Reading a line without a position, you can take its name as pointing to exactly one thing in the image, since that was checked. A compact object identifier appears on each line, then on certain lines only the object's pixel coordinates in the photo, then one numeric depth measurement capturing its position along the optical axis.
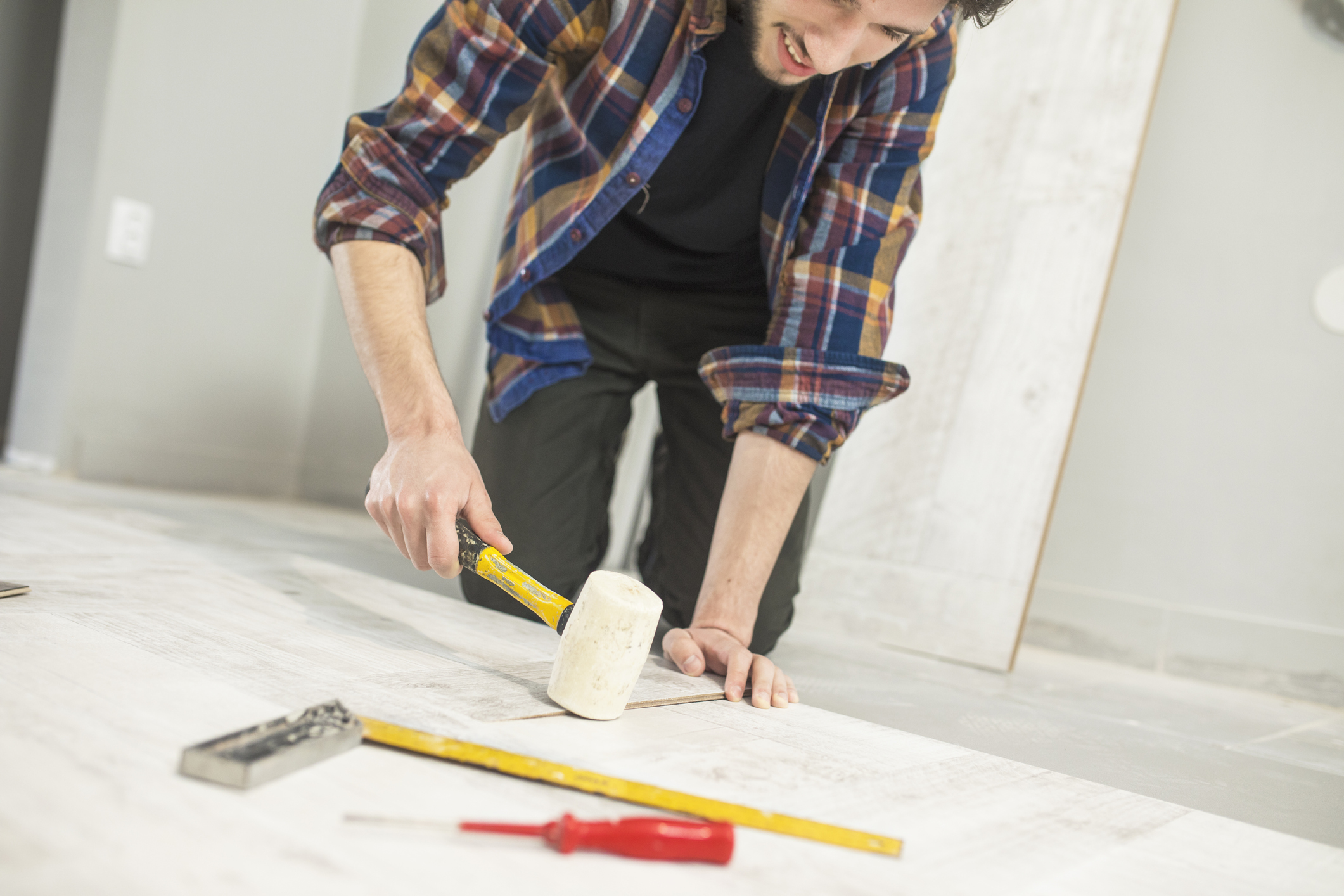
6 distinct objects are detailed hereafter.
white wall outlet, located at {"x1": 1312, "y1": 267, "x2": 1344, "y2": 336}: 2.16
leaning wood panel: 2.07
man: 1.11
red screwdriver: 0.55
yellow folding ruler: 0.64
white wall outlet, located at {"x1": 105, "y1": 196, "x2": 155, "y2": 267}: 2.29
